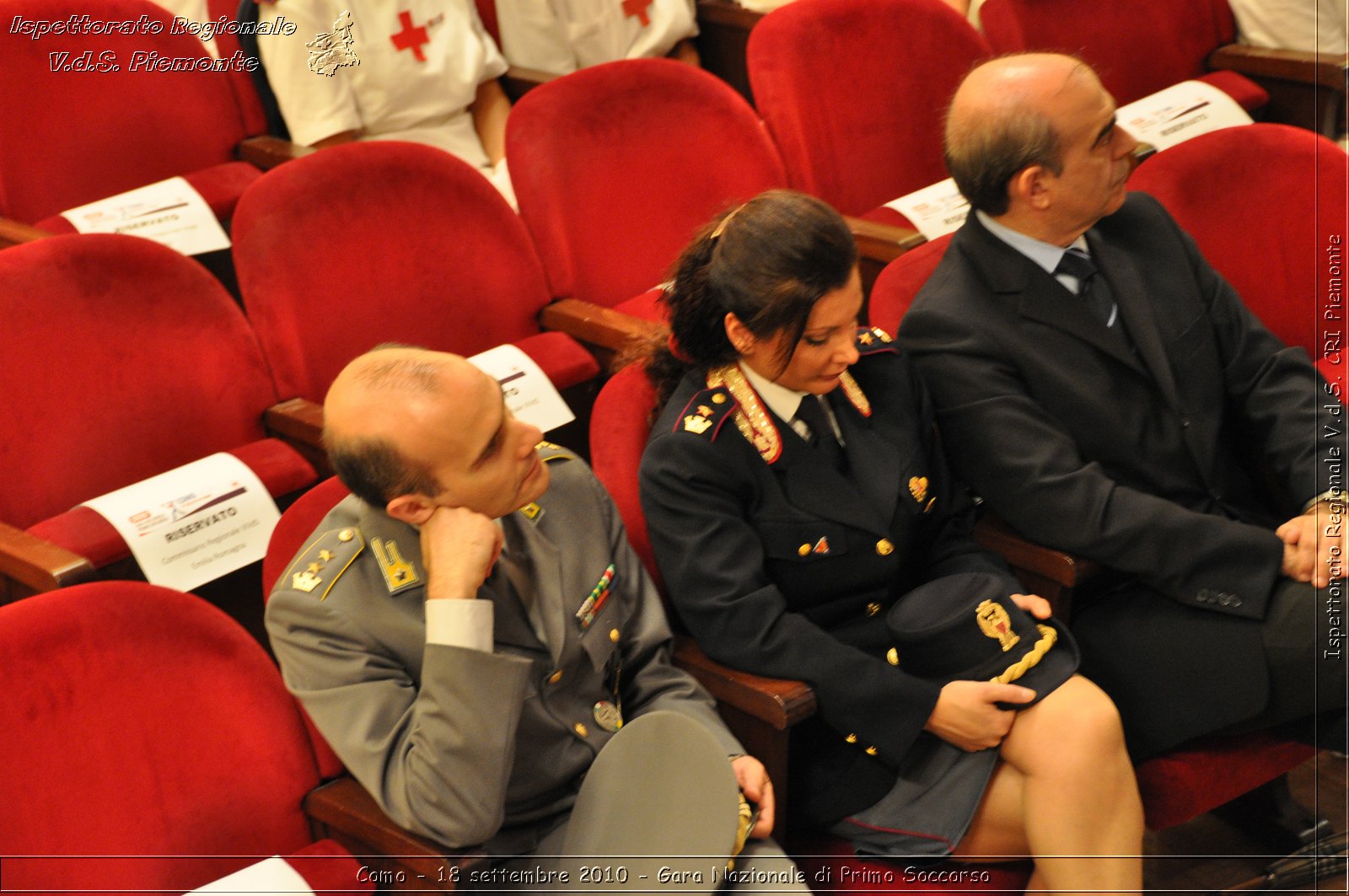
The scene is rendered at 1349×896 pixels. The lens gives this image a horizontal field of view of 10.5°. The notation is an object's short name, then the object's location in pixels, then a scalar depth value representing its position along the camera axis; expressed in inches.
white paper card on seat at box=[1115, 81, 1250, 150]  391.7
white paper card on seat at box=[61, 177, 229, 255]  380.0
